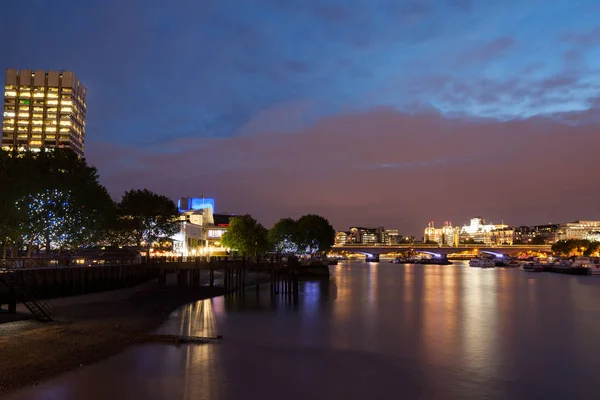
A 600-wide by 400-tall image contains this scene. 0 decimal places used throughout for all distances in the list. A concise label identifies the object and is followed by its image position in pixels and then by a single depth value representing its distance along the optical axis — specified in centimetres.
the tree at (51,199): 5478
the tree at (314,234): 16912
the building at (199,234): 15038
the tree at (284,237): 16738
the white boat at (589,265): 15238
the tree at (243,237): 13600
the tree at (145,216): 9538
